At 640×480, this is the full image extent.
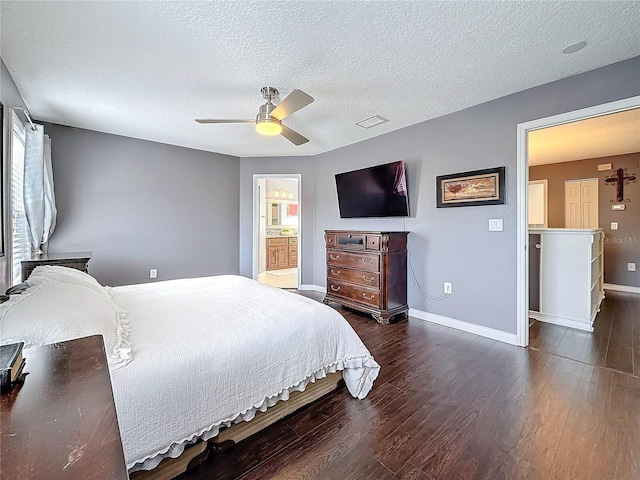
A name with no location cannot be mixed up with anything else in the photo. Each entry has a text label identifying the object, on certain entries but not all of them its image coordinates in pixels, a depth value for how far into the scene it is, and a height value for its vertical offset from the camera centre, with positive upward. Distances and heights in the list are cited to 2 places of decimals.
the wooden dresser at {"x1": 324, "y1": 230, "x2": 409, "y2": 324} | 3.51 -0.41
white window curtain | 2.70 +0.55
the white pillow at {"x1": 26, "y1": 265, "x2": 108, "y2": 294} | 1.64 -0.23
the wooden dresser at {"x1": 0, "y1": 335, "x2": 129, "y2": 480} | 0.46 -0.36
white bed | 1.12 -0.52
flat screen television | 3.76 +0.67
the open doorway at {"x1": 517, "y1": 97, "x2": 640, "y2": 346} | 2.80 +0.02
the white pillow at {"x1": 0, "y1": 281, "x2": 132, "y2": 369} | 1.07 -0.33
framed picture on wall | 2.96 +0.56
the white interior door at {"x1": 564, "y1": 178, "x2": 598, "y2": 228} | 5.44 +0.70
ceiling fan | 2.19 +1.05
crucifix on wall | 5.05 +1.04
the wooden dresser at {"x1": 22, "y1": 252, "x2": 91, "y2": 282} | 2.47 -0.20
